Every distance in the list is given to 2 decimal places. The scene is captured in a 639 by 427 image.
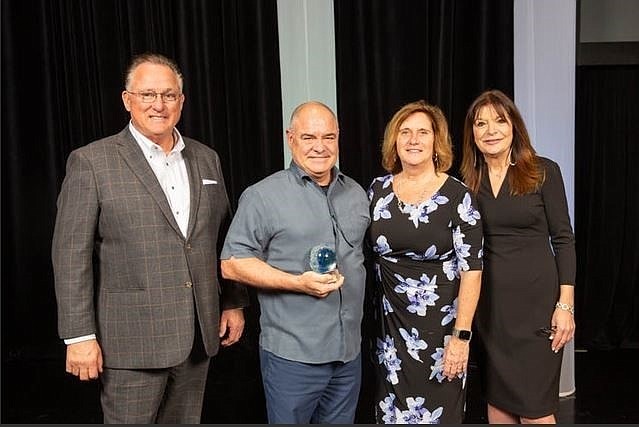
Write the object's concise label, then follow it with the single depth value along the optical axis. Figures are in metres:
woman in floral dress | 1.79
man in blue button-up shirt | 1.69
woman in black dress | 1.98
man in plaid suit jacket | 1.67
